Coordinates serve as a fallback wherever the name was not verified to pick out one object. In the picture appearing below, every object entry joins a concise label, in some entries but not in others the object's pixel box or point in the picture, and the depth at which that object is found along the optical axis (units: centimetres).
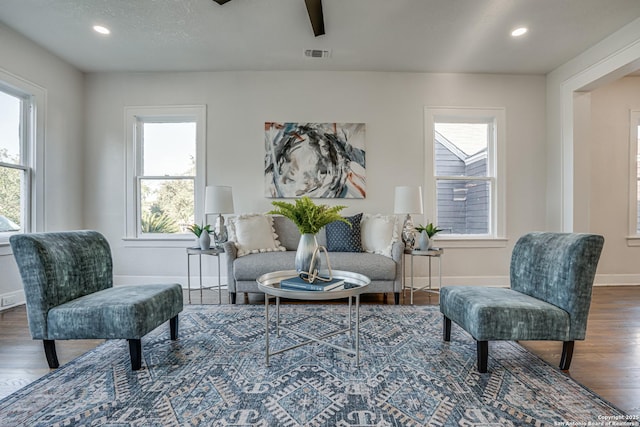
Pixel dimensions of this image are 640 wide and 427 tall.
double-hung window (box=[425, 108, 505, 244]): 402
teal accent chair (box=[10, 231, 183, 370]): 178
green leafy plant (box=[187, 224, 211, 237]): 348
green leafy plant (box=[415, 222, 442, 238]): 349
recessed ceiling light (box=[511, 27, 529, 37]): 303
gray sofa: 311
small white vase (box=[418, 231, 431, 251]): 345
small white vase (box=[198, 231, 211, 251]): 340
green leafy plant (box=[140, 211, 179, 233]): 405
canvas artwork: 394
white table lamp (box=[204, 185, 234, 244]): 346
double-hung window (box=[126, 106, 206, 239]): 399
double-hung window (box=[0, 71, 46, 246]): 314
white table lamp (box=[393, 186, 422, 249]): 348
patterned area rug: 140
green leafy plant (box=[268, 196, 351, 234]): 204
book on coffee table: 183
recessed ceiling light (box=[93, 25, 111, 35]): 301
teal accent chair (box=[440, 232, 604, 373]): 175
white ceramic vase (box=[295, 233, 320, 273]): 205
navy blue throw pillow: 351
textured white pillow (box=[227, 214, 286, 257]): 344
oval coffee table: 177
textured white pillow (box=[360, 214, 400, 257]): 345
